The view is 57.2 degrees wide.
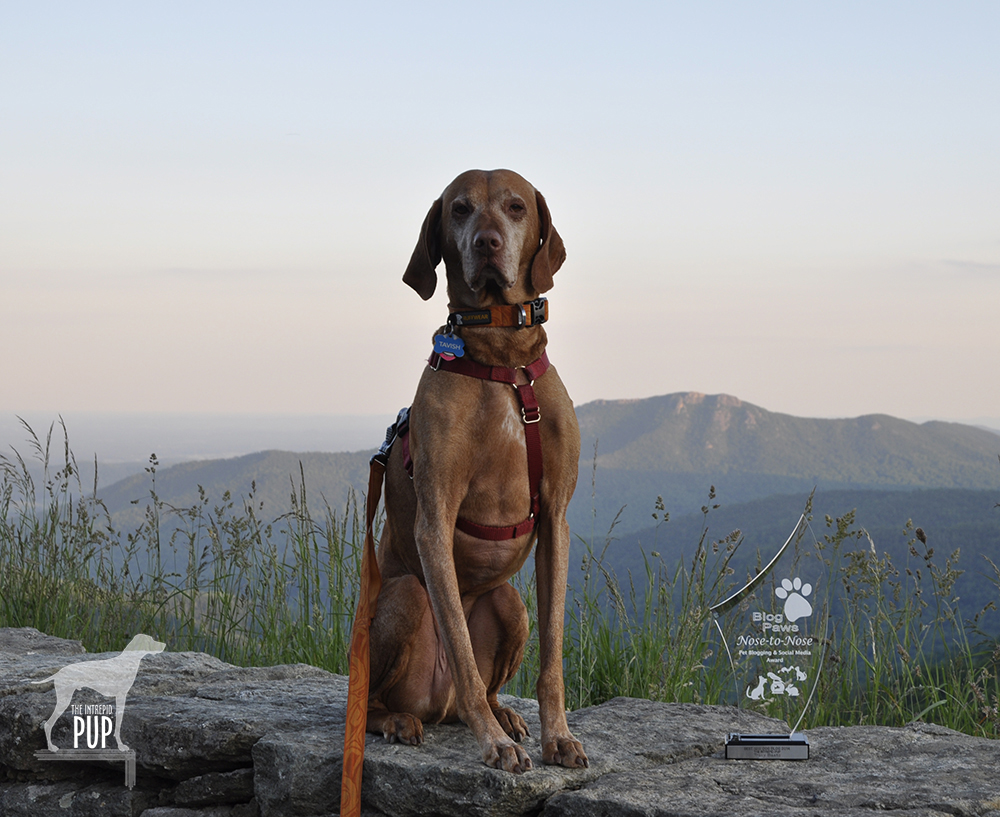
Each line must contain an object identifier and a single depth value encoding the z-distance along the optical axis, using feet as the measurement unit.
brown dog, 9.59
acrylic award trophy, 10.76
